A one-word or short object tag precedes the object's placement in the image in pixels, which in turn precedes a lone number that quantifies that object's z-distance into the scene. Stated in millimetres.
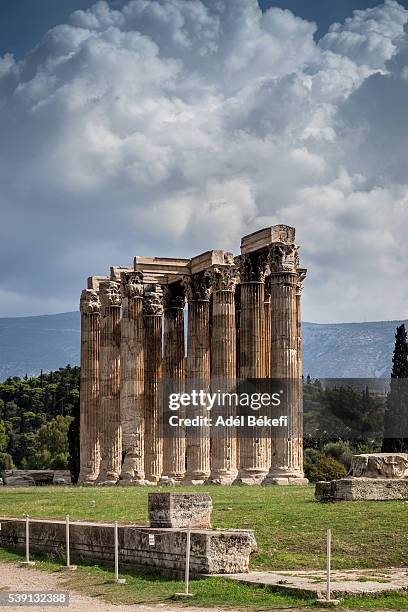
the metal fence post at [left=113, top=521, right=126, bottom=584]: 24770
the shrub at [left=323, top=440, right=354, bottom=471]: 75312
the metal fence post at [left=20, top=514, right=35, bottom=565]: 29202
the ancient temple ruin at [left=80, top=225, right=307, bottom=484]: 53031
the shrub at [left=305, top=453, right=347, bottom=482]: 48941
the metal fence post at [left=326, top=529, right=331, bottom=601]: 20931
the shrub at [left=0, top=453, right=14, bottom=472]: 125944
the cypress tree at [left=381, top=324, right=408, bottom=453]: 80938
